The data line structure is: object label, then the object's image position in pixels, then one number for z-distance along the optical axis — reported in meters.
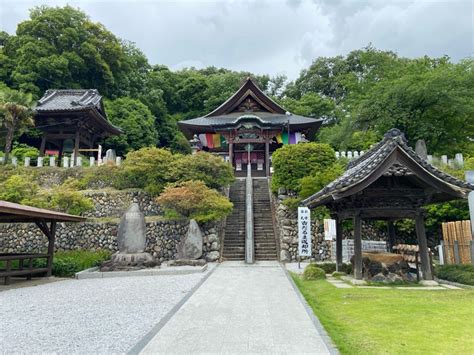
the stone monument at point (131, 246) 12.88
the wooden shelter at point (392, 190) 7.94
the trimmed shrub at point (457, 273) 8.52
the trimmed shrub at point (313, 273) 9.96
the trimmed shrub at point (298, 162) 17.61
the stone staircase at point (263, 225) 15.91
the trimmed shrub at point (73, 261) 12.58
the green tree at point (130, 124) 34.09
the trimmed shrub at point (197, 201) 14.84
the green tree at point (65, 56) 32.72
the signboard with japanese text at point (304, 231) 12.77
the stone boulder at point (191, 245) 14.23
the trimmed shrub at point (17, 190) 16.22
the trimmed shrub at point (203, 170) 17.14
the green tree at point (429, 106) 19.69
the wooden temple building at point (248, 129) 27.20
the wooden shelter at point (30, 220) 9.36
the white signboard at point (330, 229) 13.72
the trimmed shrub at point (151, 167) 17.52
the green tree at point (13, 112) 20.36
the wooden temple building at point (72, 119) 23.70
